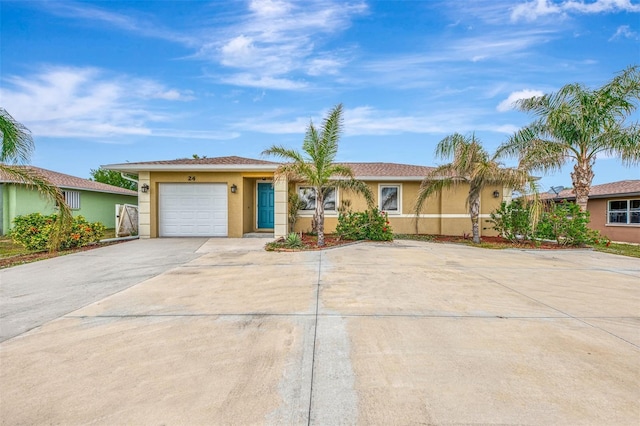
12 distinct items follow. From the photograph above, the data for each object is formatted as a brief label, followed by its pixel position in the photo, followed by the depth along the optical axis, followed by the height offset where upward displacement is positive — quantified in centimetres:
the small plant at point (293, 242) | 1030 -93
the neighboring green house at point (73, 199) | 1512 +94
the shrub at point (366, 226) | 1223 -48
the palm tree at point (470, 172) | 1090 +150
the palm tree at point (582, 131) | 1099 +302
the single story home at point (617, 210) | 1579 +14
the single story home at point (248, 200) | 1263 +61
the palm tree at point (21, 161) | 809 +155
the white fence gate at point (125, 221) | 1359 -27
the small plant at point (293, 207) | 1381 +31
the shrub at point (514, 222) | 1188 -33
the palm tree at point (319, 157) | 1034 +194
